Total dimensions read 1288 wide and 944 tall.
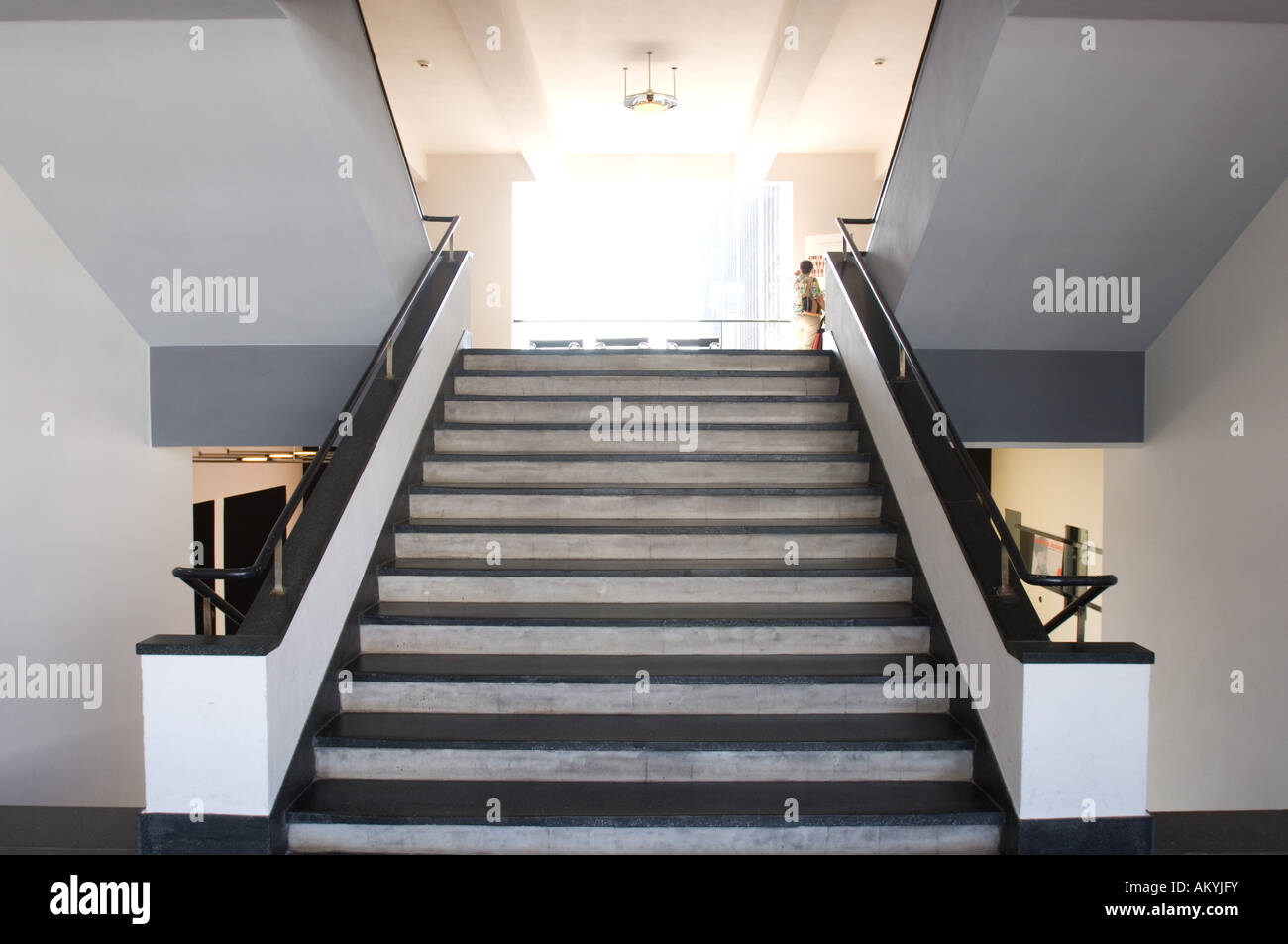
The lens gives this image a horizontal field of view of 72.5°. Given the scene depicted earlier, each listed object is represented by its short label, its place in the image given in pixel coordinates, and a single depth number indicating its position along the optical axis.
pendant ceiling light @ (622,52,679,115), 8.62
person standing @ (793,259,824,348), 8.27
